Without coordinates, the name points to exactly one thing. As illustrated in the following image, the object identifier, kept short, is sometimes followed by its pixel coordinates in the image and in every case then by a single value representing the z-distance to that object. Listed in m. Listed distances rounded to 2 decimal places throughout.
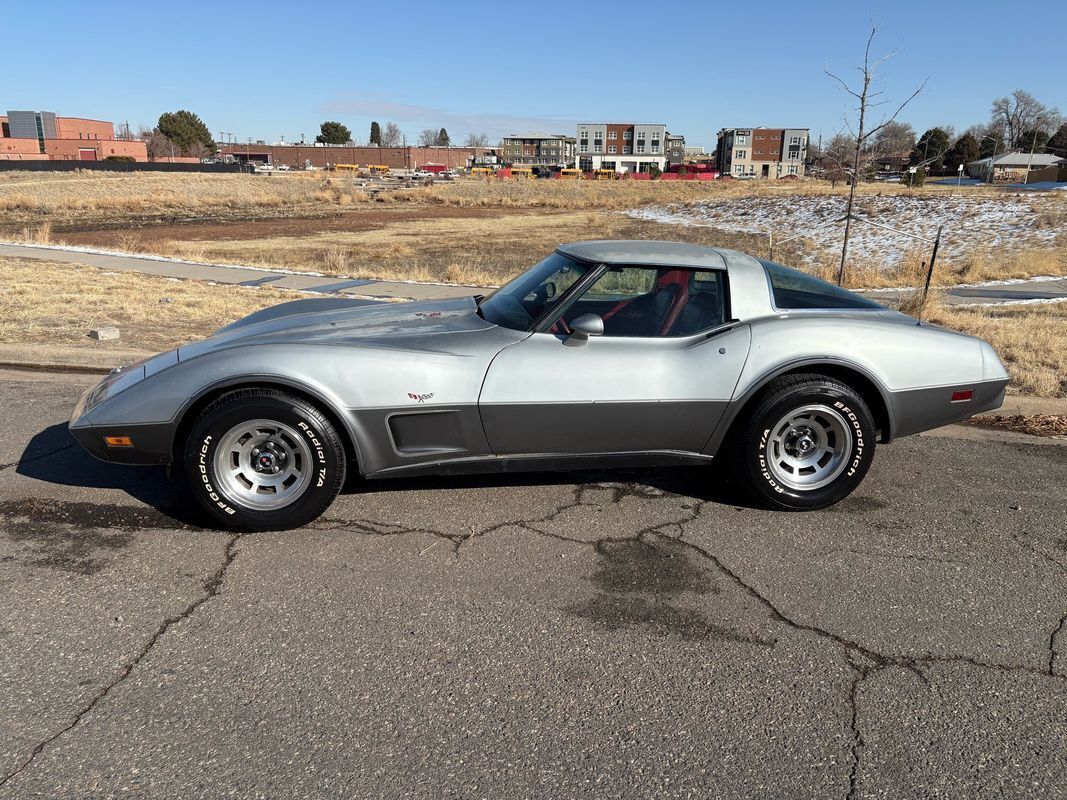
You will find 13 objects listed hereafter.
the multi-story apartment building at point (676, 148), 162.84
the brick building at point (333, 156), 139.88
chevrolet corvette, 3.70
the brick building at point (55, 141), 103.44
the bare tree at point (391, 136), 191.00
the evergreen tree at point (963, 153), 85.88
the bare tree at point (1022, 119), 97.94
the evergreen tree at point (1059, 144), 80.83
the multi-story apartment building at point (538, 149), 159.50
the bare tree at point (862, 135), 10.76
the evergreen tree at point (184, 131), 129.38
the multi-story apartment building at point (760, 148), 134.00
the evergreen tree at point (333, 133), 168.25
